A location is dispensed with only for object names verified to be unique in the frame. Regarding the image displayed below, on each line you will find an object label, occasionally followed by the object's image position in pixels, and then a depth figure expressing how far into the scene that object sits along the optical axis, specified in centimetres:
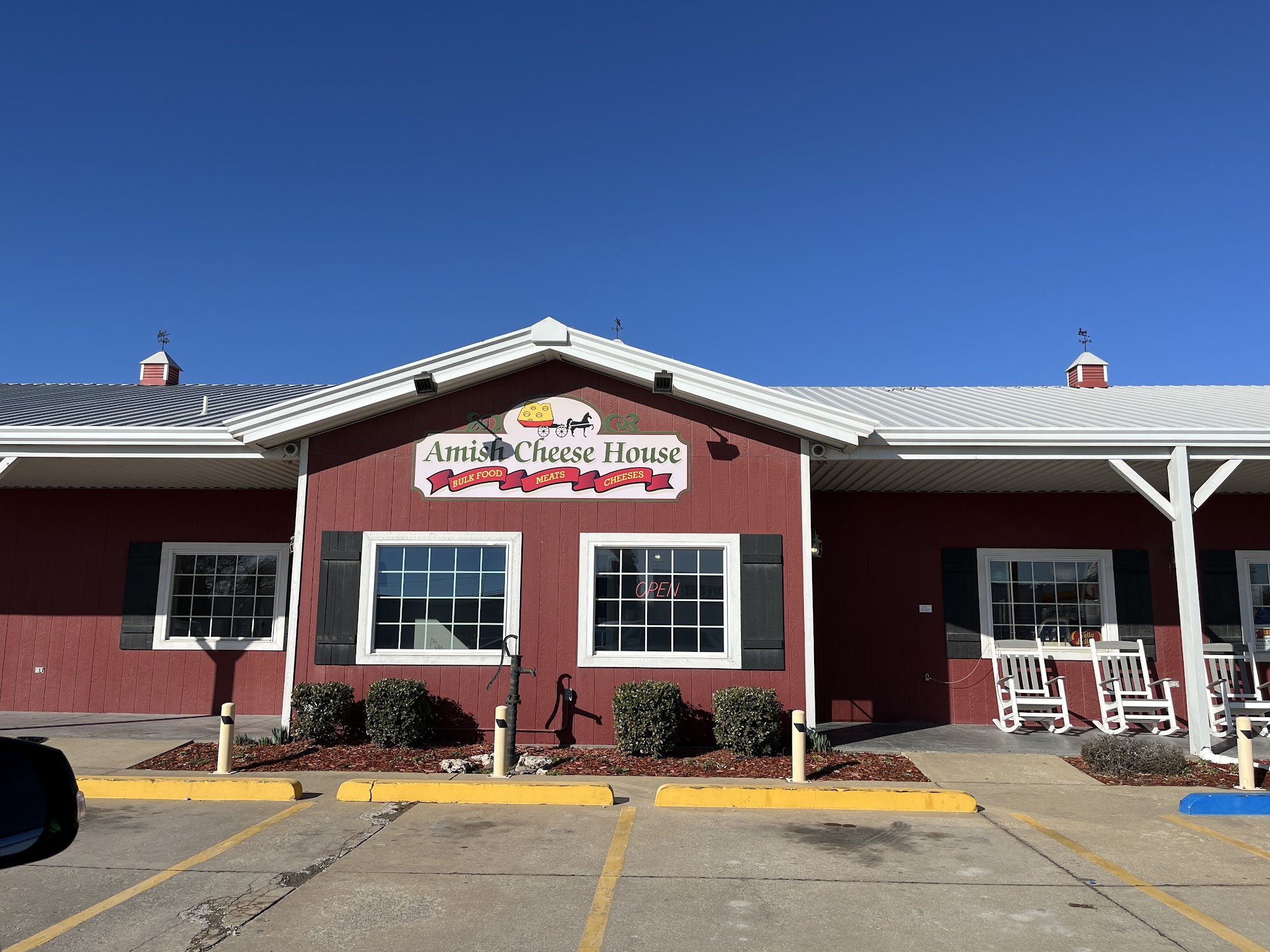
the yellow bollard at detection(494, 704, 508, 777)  841
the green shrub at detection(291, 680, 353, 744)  958
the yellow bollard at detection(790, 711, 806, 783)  838
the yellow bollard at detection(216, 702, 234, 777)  852
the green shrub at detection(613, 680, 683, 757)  924
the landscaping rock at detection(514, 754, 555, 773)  877
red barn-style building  999
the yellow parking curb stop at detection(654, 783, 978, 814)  752
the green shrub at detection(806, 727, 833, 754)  963
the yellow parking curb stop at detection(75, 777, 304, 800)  765
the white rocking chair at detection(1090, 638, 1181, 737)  1104
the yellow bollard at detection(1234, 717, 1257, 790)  813
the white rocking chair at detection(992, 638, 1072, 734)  1130
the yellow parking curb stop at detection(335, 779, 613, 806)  763
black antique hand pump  919
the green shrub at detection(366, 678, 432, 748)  952
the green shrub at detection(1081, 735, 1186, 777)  882
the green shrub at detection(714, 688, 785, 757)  931
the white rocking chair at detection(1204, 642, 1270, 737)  1059
